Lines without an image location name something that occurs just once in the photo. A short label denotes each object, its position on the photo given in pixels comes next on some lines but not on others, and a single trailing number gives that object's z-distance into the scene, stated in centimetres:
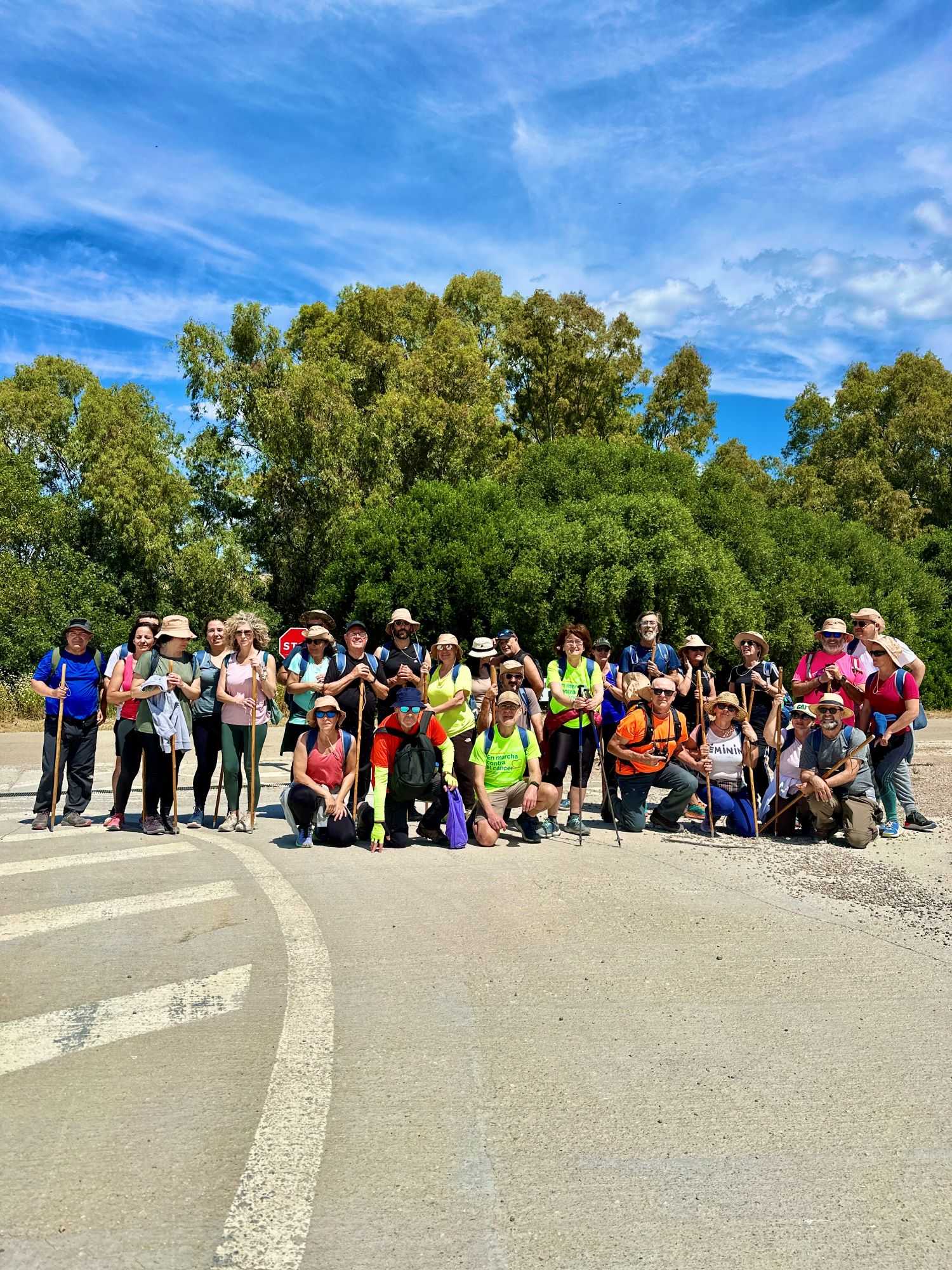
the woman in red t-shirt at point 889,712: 966
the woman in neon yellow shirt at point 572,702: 987
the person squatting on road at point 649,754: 975
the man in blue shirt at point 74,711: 933
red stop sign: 1148
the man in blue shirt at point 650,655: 1020
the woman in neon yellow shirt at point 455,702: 944
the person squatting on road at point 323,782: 876
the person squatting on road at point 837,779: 907
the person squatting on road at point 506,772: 904
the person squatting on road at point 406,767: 873
